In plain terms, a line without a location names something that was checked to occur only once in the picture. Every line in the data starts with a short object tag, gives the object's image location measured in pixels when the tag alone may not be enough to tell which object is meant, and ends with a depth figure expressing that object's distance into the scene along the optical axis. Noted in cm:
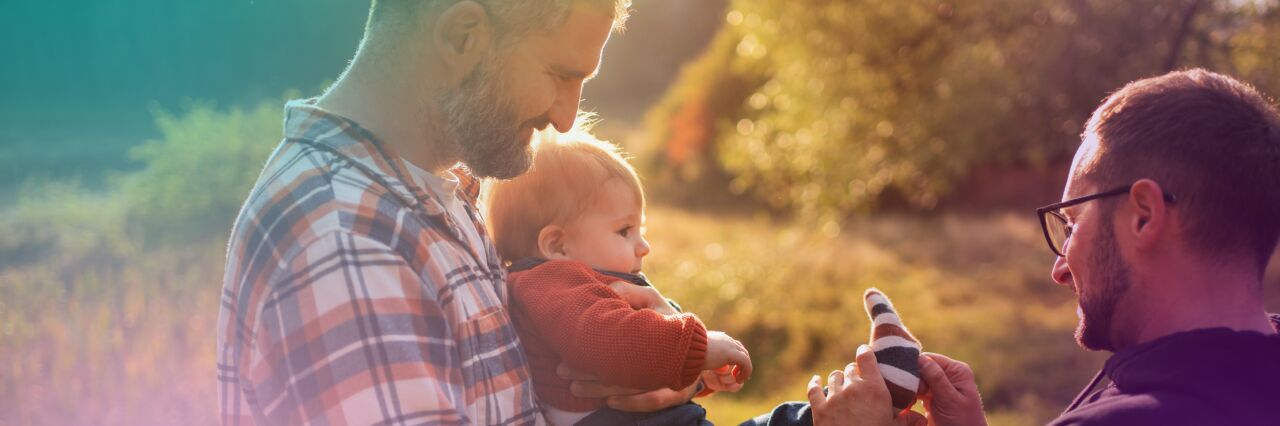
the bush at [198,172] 684
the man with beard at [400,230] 176
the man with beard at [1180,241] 175
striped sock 232
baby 224
